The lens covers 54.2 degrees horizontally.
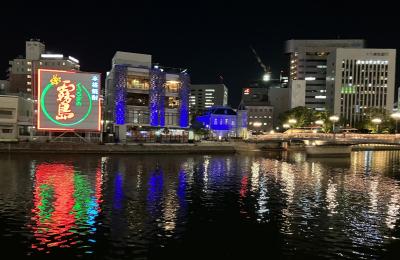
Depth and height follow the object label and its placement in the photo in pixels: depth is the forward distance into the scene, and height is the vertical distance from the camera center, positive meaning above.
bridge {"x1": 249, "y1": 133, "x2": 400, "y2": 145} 119.06 -3.01
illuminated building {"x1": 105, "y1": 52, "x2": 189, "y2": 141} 122.00 +8.01
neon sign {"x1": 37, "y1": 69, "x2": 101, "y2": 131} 98.38 +5.40
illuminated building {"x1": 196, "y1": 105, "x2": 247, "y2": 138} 185.00 +1.21
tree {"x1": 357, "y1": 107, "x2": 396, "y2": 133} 180.25 +3.57
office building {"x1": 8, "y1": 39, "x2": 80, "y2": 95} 191.75 +28.26
